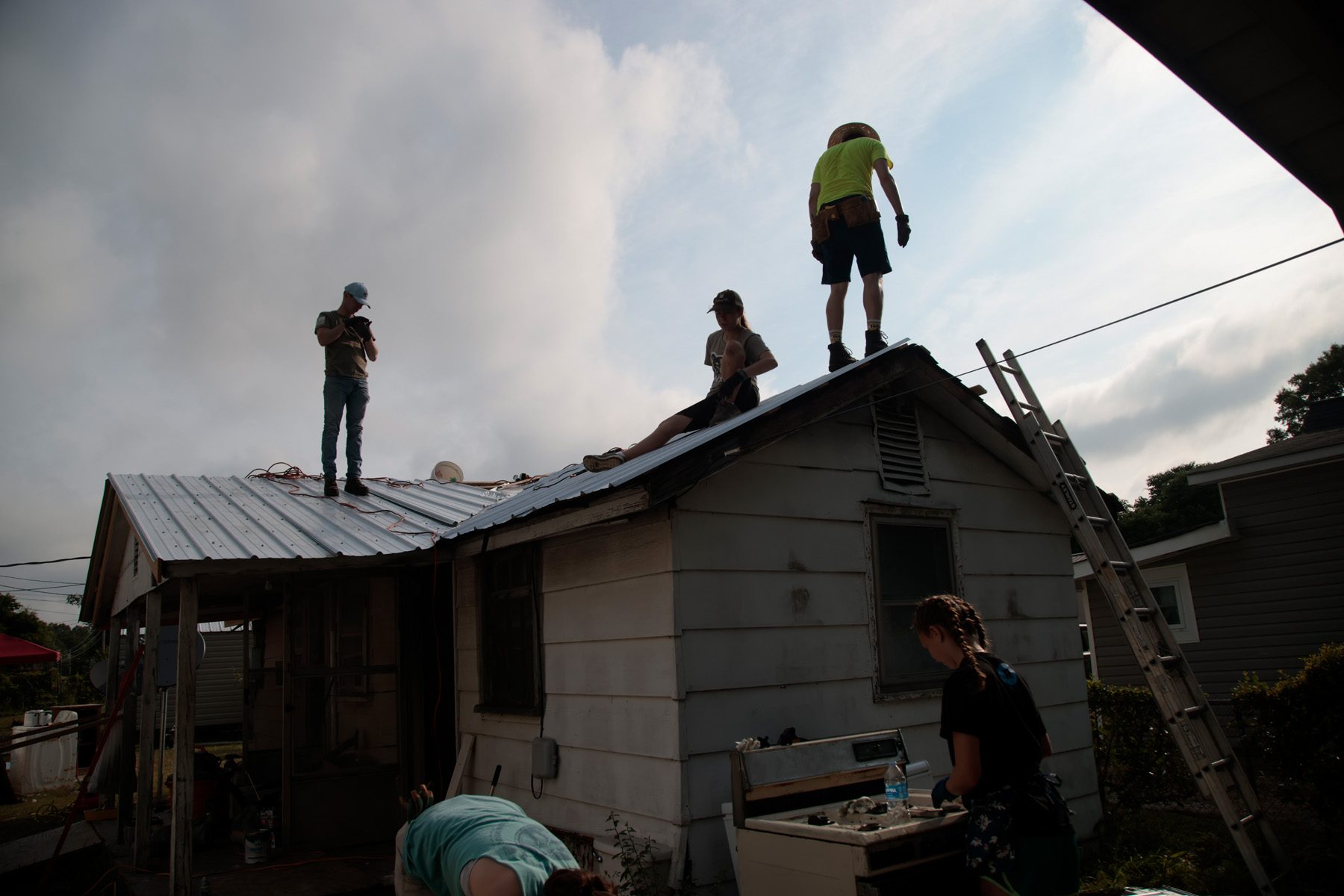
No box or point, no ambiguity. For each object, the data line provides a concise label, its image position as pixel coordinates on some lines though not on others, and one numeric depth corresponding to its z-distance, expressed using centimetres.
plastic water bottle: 381
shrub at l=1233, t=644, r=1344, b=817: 723
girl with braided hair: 327
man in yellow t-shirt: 741
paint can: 719
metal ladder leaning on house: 512
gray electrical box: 605
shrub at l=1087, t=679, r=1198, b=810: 833
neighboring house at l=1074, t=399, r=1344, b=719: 1224
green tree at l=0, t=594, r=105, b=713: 2972
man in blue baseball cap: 978
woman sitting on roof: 708
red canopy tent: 1422
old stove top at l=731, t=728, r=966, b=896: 339
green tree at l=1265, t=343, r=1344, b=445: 4034
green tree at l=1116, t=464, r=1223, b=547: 3259
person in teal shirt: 299
